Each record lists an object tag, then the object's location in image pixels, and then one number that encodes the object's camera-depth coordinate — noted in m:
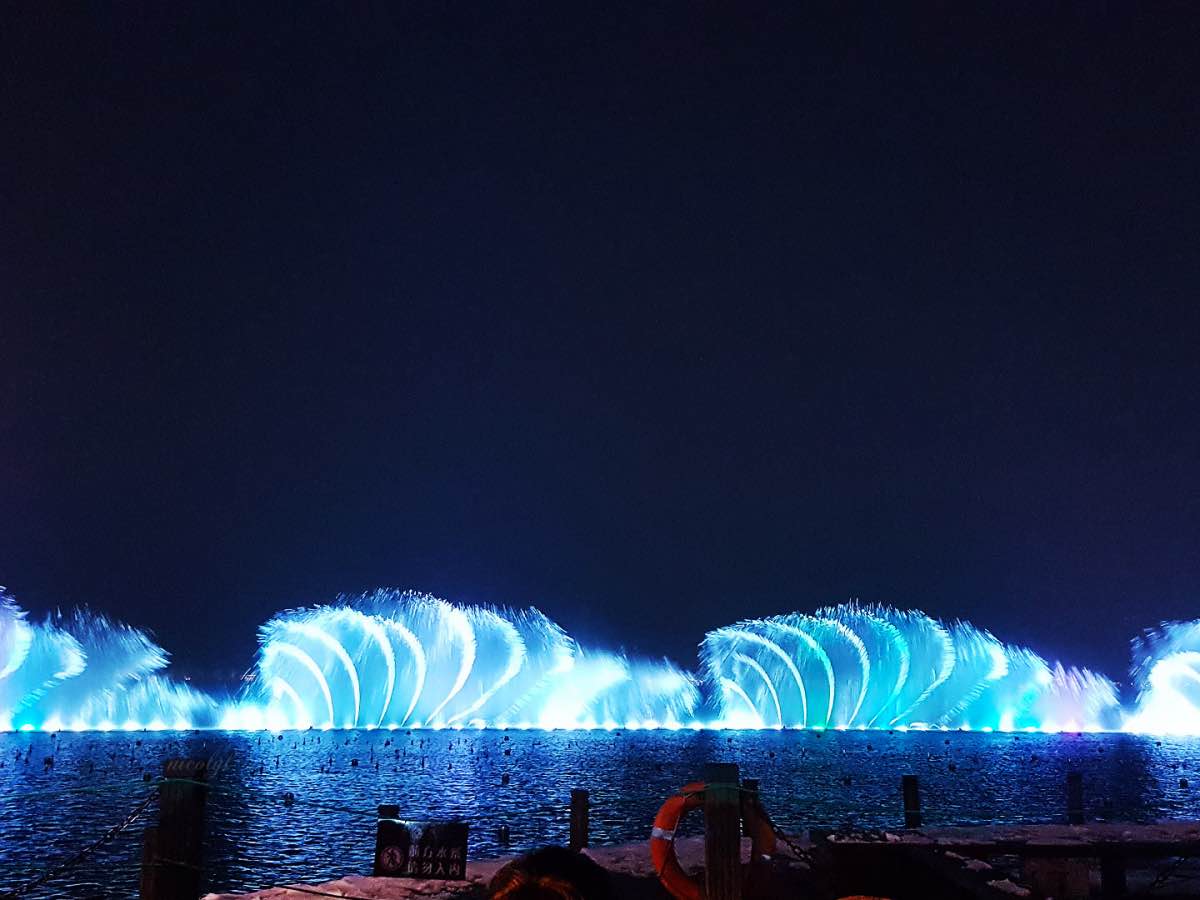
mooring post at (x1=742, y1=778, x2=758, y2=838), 16.08
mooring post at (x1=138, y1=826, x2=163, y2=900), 10.64
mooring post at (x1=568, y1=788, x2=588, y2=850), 24.33
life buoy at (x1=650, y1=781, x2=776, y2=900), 15.62
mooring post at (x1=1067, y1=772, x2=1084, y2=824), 28.02
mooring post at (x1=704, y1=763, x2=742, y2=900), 12.23
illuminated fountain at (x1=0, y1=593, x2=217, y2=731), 158.56
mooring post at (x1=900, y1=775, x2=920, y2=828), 25.11
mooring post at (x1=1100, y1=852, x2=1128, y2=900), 19.16
